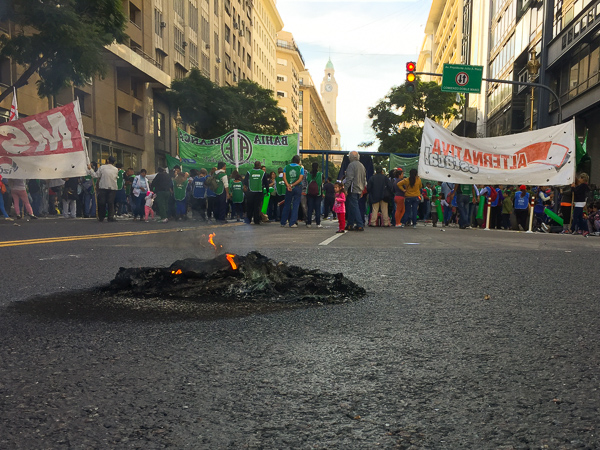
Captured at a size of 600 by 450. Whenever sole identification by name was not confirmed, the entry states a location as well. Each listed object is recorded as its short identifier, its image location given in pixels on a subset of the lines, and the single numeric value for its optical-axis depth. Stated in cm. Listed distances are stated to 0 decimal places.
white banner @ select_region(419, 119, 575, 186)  1603
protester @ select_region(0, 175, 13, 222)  1573
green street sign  2302
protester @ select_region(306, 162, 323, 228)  1586
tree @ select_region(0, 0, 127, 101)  1675
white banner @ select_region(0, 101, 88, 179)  1423
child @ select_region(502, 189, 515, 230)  2002
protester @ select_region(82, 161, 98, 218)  2164
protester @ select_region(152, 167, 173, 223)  1750
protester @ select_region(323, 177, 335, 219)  1920
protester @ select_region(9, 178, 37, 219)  1658
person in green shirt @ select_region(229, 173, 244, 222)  1830
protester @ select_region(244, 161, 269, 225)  1673
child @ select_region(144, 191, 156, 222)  1880
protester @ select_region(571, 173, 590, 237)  1573
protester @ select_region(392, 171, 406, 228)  1773
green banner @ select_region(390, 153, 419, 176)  2525
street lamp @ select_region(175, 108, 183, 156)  4233
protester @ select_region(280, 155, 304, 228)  1494
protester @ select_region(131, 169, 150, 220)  1873
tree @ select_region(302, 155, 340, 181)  9325
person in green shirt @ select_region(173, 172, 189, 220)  1817
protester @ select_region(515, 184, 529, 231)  1845
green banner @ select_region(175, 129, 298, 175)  2375
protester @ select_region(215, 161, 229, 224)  1767
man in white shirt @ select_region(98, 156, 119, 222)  1661
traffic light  2083
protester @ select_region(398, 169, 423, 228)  1742
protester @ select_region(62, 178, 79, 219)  2108
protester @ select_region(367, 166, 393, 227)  1666
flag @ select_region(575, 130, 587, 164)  1677
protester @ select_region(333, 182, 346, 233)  1329
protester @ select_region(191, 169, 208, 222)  1822
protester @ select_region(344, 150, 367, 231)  1357
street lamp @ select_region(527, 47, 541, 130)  2277
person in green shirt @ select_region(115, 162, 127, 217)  1983
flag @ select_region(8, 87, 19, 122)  1570
